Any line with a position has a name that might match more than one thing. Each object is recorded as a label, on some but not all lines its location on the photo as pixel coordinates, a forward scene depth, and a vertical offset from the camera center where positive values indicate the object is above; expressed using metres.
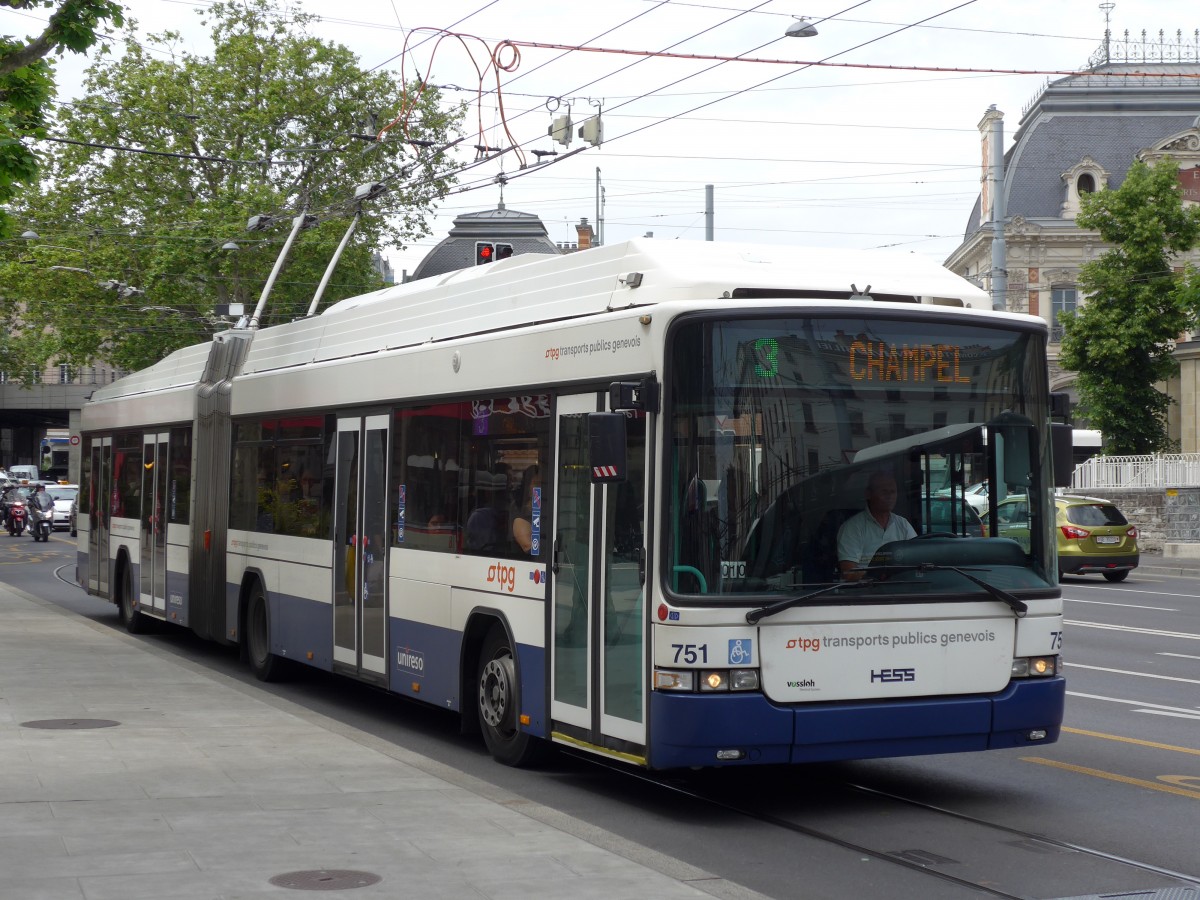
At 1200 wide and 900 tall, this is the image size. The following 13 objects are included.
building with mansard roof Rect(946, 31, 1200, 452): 66.38 +13.26
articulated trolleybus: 8.22 -0.14
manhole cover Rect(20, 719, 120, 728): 11.09 -1.60
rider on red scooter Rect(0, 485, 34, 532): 56.09 -0.37
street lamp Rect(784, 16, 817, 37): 16.12 +4.53
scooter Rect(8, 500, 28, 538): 54.31 -1.04
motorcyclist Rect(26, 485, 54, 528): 49.28 -0.44
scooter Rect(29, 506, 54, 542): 48.81 -1.08
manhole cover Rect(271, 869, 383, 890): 6.50 -1.57
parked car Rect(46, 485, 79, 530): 56.03 -0.53
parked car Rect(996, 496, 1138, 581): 29.69 -0.95
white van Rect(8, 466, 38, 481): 92.00 +0.76
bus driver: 8.38 -0.22
